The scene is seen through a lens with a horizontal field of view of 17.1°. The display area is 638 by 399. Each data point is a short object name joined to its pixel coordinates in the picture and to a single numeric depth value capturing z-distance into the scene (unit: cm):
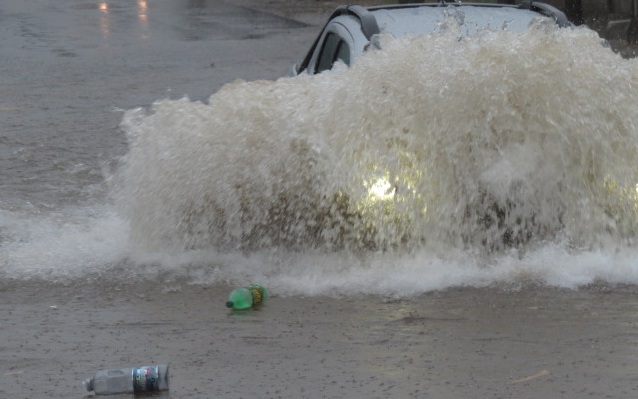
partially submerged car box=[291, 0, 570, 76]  1604
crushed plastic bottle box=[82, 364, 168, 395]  975
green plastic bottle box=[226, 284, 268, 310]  1211
